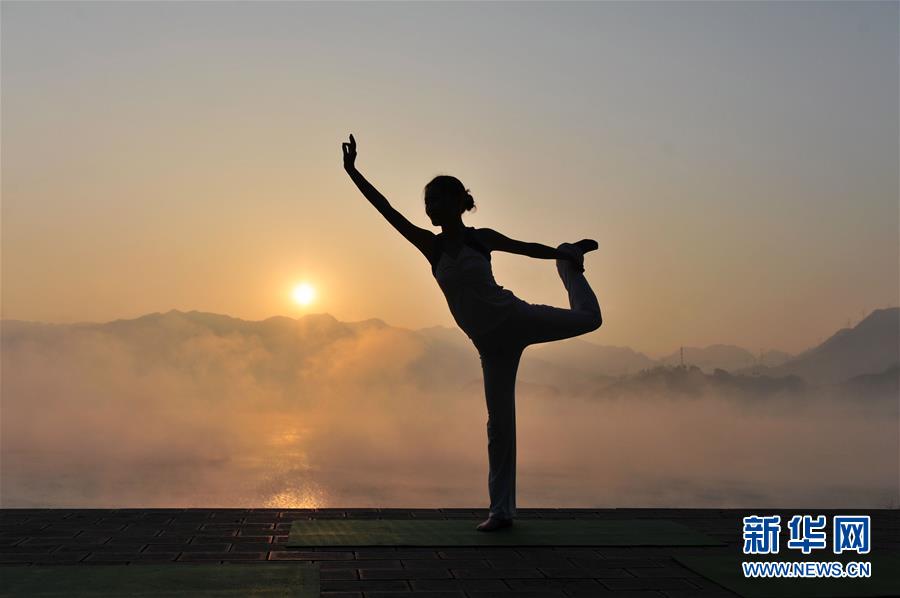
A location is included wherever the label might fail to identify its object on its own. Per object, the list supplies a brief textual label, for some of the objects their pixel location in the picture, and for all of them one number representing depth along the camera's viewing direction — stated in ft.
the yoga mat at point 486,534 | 17.81
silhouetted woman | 18.04
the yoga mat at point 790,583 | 14.51
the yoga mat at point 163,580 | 13.79
